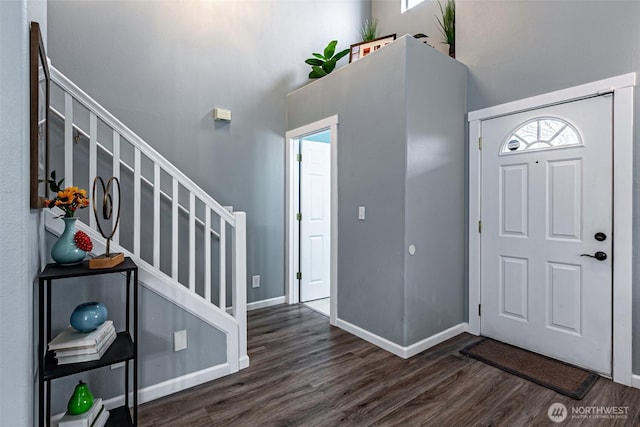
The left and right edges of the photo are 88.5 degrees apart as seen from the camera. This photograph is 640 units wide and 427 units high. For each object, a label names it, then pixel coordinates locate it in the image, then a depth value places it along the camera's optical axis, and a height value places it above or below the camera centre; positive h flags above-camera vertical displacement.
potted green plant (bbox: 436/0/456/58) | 3.24 +1.89
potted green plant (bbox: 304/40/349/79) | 3.65 +1.68
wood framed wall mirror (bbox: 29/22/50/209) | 1.28 +0.39
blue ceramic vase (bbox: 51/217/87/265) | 1.55 -0.17
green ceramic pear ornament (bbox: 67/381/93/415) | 1.56 -0.90
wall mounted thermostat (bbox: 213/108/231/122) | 3.33 +1.00
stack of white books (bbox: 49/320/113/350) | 1.46 -0.58
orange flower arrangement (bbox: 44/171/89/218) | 1.56 +0.06
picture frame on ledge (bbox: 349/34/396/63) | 3.23 +1.69
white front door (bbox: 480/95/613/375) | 2.29 -0.14
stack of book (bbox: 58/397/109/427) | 1.53 -0.98
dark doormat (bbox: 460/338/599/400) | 2.15 -1.12
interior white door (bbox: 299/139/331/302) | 3.92 -0.09
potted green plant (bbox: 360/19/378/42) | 3.82 +2.42
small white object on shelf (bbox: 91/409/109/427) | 1.63 -1.05
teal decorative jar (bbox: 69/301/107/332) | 1.55 -0.50
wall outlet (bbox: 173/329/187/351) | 2.10 -0.82
